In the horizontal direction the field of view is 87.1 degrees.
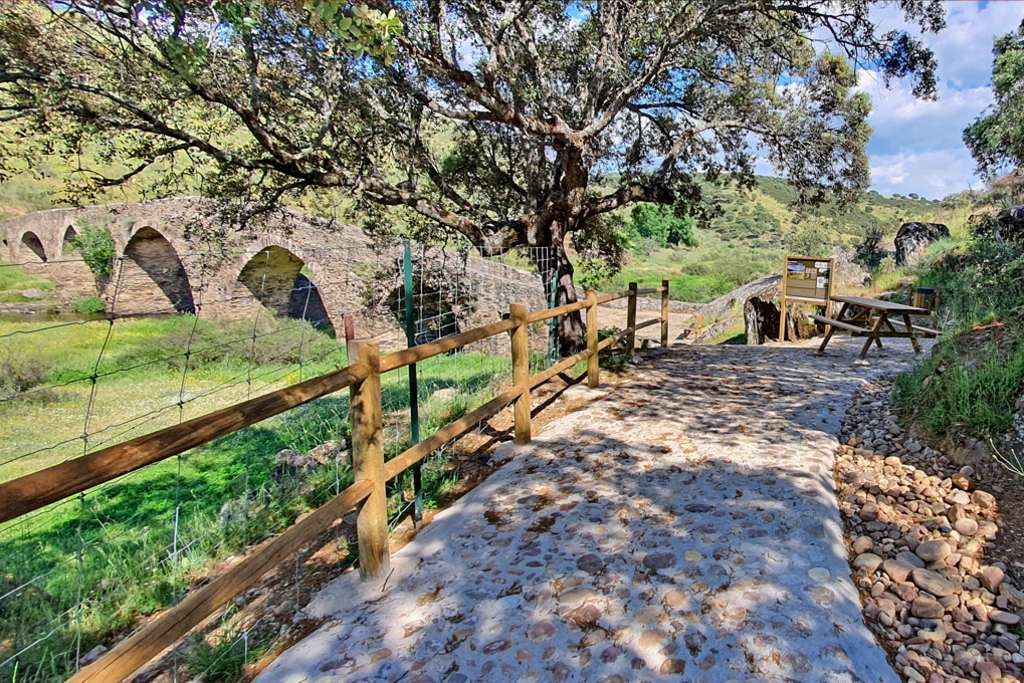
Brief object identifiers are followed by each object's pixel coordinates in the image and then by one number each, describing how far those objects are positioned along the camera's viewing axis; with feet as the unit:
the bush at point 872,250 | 60.93
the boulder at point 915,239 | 53.11
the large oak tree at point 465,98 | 18.31
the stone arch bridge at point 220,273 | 56.54
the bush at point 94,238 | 67.00
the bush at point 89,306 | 85.87
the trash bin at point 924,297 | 34.04
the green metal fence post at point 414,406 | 11.04
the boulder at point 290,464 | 16.29
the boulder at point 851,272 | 56.85
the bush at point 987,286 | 16.63
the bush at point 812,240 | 109.89
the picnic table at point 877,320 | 22.68
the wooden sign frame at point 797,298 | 33.52
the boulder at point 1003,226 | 28.58
